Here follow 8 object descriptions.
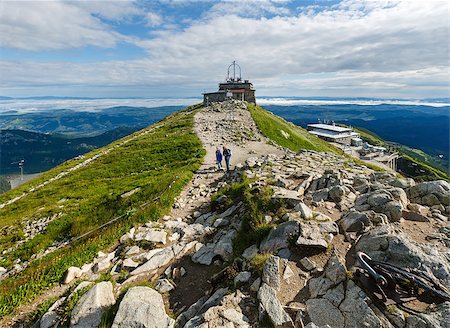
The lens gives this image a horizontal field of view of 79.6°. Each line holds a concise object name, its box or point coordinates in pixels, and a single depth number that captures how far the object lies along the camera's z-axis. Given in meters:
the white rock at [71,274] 11.16
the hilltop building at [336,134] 123.06
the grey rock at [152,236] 13.60
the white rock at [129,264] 11.51
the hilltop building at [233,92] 80.31
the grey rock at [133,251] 12.59
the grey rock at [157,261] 11.11
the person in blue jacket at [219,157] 25.97
